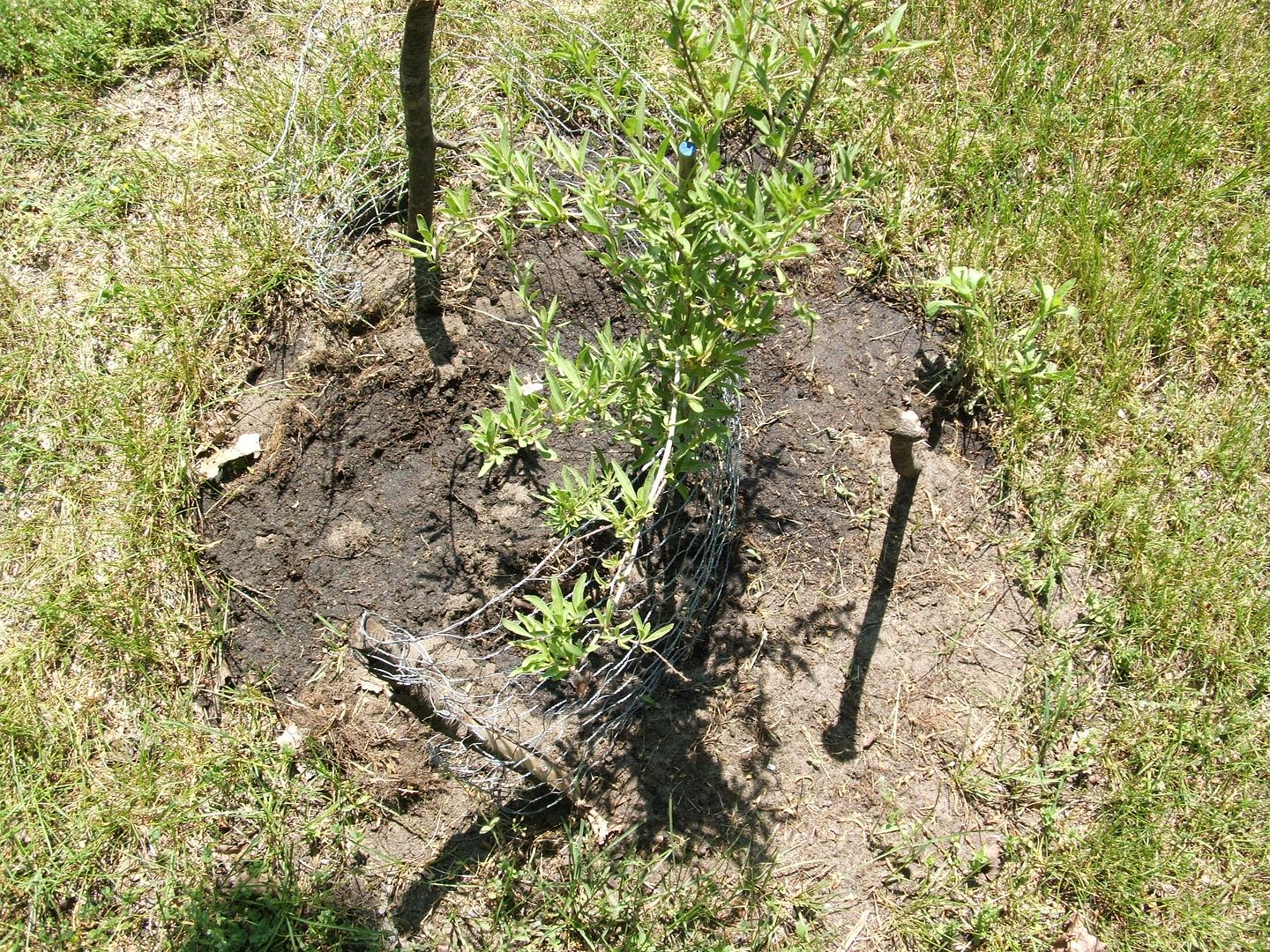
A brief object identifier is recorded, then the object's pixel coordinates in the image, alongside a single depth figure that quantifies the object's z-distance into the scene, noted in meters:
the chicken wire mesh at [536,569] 2.38
